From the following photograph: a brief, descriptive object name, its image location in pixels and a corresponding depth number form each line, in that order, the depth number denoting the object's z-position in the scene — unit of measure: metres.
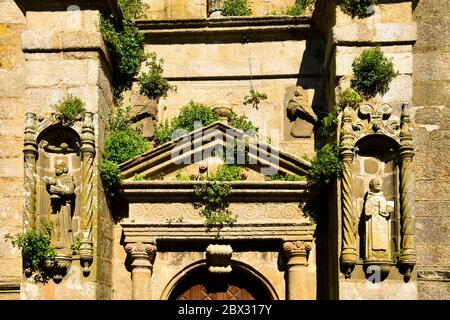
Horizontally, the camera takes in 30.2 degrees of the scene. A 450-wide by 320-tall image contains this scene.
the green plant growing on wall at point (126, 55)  10.82
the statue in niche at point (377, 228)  9.36
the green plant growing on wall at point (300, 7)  11.59
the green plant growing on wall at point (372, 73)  9.71
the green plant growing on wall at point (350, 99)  9.75
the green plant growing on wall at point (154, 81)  11.02
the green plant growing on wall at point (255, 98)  11.03
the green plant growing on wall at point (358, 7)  9.94
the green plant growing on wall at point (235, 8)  11.64
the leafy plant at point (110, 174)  10.09
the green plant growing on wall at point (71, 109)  9.82
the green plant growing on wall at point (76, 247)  9.57
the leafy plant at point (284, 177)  10.25
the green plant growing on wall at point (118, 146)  10.12
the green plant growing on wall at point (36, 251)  9.50
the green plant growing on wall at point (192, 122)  10.77
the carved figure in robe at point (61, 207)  9.63
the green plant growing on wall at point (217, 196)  10.21
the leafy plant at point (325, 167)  9.74
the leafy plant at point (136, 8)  11.59
